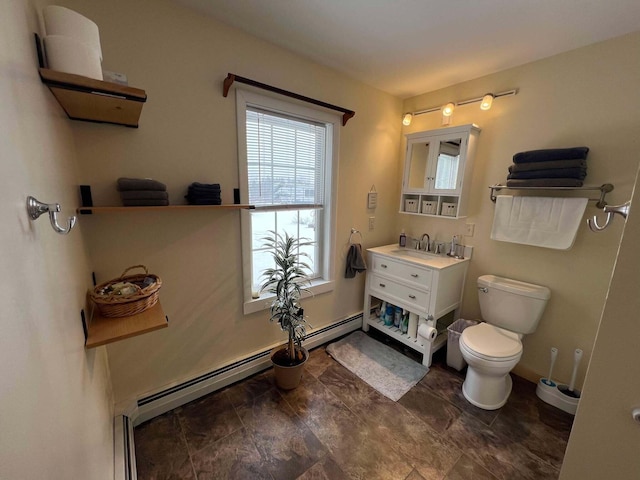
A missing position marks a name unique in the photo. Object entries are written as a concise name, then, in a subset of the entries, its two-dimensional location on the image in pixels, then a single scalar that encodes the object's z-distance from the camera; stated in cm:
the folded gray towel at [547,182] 163
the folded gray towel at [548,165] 161
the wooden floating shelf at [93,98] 87
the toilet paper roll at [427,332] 207
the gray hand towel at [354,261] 246
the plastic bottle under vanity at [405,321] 241
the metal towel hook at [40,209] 63
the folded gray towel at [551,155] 160
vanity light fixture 200
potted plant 183
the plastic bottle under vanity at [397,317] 246
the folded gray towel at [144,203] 129
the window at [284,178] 179
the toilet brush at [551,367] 187
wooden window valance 154
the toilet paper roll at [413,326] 228
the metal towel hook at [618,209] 80
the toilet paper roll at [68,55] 85
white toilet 170
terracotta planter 182
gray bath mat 196
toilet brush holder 175
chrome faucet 257
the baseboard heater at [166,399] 132
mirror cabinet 214
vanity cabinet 209
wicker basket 109
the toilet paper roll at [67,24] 85
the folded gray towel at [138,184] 127
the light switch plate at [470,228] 227
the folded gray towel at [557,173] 162
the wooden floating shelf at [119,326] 100
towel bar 161
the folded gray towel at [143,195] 127
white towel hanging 167
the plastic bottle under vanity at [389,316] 253
